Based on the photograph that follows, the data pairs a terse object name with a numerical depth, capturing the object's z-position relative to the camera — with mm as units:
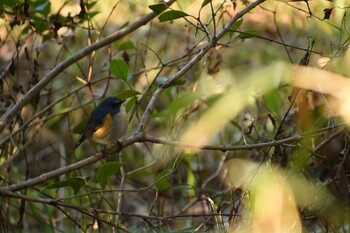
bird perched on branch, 7043
